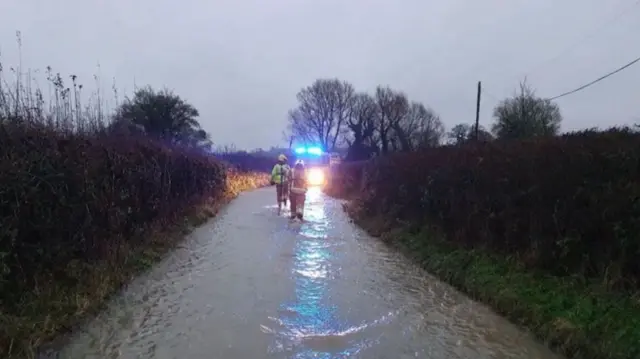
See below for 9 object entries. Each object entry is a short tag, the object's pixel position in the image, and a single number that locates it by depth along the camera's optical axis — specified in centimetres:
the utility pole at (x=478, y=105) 3566
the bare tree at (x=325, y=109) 7333
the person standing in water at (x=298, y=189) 1523
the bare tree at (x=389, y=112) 6856
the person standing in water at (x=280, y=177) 1766
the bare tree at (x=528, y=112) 3688
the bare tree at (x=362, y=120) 6744
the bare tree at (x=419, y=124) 6950
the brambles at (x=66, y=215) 486
